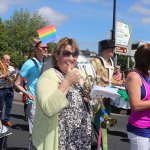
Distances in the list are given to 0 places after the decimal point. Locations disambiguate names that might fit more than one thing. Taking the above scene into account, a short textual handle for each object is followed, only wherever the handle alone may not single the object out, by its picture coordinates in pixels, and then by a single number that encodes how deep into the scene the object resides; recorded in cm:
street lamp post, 862
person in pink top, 191
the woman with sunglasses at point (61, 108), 146
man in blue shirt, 298
